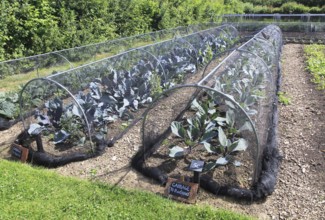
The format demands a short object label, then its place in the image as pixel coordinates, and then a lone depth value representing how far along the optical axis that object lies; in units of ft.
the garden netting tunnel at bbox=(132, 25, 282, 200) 12.79
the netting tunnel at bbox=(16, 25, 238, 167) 15.72
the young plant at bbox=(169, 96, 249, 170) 13.27
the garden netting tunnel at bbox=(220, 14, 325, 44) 52.13
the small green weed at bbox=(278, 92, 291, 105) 22.09
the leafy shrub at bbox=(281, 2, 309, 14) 101.69
